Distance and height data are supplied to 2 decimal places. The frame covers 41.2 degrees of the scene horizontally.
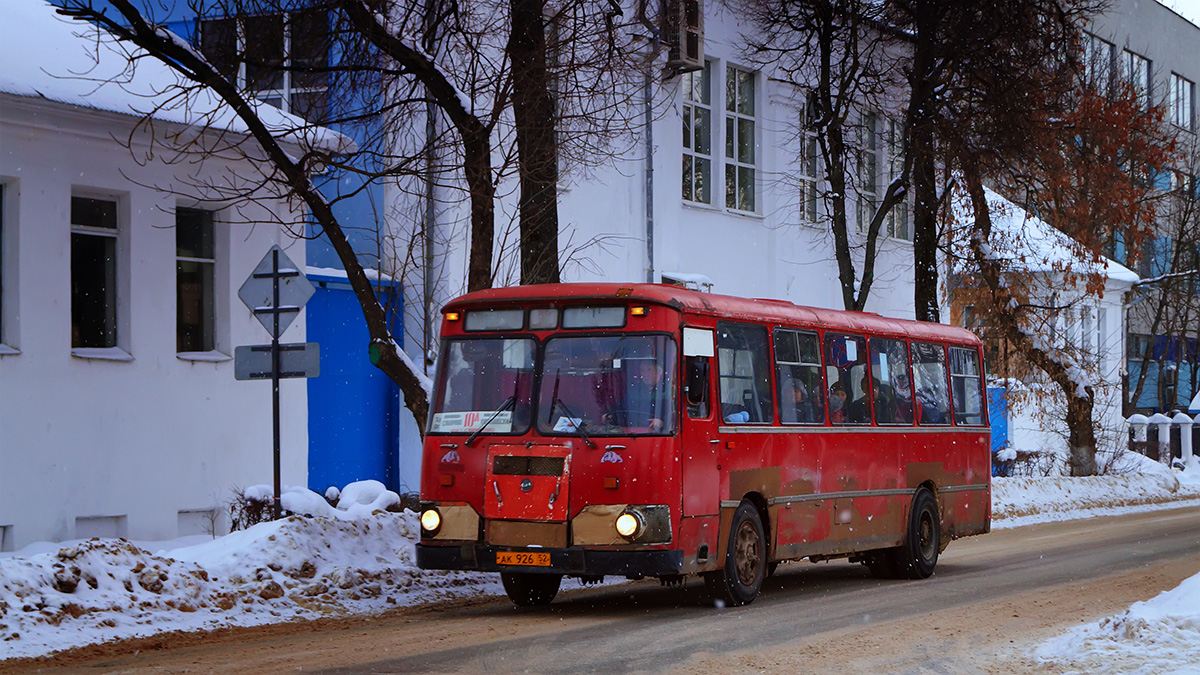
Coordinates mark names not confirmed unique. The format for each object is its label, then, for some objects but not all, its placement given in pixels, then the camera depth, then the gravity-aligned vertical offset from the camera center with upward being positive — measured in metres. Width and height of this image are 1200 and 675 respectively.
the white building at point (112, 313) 17.47 +0.65
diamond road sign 15.64 +0.75
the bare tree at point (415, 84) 16.12 +3.06
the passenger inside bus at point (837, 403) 15.73 -0.40
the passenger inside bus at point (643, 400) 12.80 -0.29
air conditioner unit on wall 25.49 +5.40
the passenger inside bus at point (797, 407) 14.81 -0.41
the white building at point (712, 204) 26.09 +2.86
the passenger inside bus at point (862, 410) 16.11 -0.48
